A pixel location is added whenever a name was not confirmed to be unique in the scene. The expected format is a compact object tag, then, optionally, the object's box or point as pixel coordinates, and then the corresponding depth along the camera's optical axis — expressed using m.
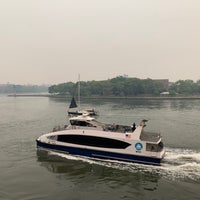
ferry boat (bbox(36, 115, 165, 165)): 26.27
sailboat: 62.64
